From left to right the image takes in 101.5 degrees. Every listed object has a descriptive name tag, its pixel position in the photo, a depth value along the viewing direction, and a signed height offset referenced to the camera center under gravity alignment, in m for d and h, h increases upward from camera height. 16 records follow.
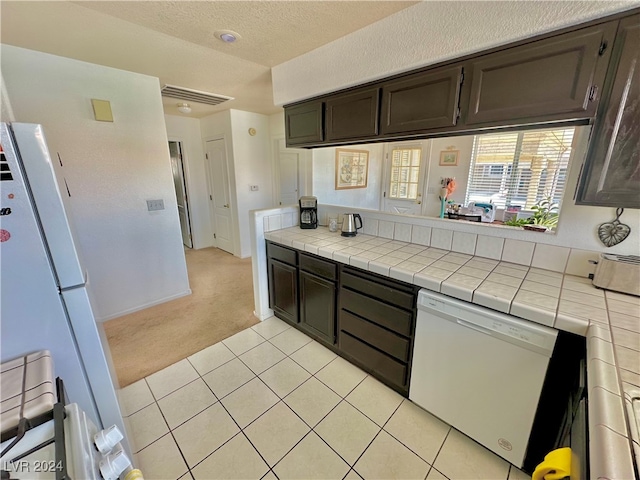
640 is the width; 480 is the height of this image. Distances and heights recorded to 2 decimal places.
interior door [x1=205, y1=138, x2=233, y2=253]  4.36 -0.38
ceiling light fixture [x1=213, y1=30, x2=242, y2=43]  1.79 +0.93
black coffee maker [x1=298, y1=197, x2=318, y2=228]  2.65 -0.40
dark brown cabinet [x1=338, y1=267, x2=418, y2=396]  1.62 -1.01
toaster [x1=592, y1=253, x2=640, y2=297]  1.26 -0.50
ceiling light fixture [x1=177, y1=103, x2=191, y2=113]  3.47 +0.84
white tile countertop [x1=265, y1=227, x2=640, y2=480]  0.61 -0.59
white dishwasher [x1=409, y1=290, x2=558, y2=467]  1.19 -0.99
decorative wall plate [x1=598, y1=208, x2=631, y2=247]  1.35 -0.31
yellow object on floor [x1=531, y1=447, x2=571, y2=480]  0.68 -0.77
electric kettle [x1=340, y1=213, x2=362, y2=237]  2.35 -0.47
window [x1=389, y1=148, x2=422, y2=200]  4.55 -0.04
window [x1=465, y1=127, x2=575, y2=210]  3.54 +0.04
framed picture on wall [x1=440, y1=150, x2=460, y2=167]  4.36 +0.21
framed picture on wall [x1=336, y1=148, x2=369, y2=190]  3.56 +0.05
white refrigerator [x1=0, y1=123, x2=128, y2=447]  0.81 -0.32
